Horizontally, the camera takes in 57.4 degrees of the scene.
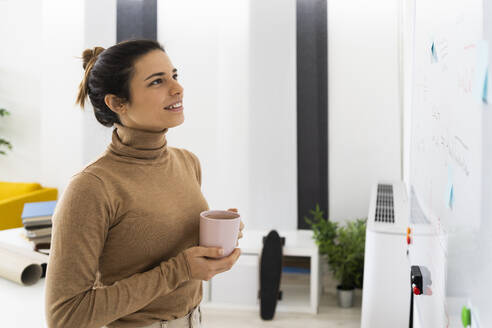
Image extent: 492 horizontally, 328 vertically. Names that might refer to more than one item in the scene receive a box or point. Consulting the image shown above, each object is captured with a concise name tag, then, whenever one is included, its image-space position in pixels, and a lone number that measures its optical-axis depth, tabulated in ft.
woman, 2.72
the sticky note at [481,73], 1.56
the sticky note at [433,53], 2.92
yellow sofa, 12.64
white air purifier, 6.64
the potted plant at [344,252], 9.92
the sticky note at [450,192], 2.23
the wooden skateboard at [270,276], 9.45
